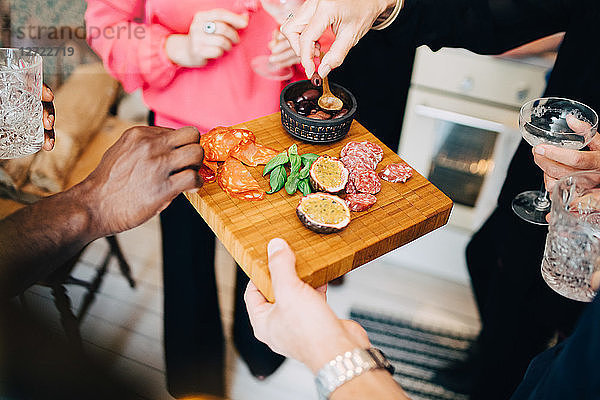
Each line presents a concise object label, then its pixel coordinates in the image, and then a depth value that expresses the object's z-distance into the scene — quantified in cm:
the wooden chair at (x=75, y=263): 182
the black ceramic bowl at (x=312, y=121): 129
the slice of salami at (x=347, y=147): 130
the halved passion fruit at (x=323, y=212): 109
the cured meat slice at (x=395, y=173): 126
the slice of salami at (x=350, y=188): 121
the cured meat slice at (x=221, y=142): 124
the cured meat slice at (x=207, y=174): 122
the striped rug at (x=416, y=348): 205
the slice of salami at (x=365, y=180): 121
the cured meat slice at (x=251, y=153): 125
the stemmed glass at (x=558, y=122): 131
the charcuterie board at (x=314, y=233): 106
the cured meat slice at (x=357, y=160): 126
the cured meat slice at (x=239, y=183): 117
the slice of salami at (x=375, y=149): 130
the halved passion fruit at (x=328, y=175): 118
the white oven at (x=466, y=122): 218
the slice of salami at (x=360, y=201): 117
